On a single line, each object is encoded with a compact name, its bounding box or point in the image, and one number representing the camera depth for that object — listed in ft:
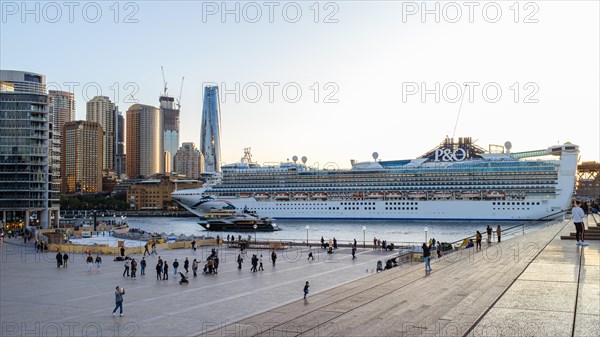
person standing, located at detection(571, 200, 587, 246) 50.39
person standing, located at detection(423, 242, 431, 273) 55.16
